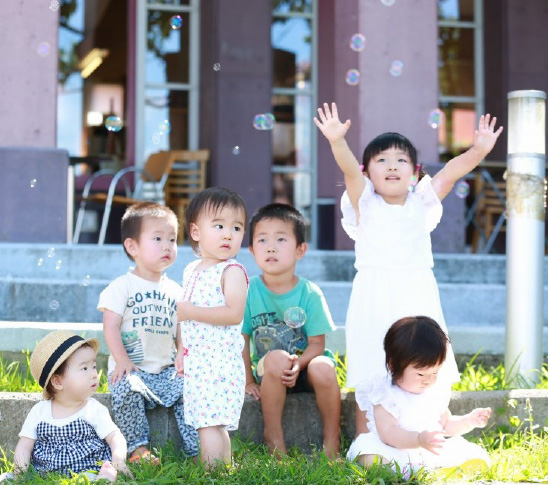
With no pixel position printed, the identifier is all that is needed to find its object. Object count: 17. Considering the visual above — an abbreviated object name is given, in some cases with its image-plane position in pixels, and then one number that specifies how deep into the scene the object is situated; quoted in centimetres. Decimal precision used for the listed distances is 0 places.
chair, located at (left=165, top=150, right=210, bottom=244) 1694
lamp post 843
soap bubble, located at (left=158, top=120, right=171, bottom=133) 1031
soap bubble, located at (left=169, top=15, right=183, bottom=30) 1080
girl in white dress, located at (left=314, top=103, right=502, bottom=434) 767
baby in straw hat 683
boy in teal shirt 785
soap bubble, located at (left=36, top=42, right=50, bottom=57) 1385
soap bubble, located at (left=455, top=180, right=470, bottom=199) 1121
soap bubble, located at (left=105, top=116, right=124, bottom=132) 1081
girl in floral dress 700
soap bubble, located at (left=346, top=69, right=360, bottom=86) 1384
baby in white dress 682
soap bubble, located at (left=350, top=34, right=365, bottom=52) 1310
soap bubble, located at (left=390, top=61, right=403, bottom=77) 1402
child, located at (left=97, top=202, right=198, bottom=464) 729
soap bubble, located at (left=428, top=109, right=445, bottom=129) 1118
